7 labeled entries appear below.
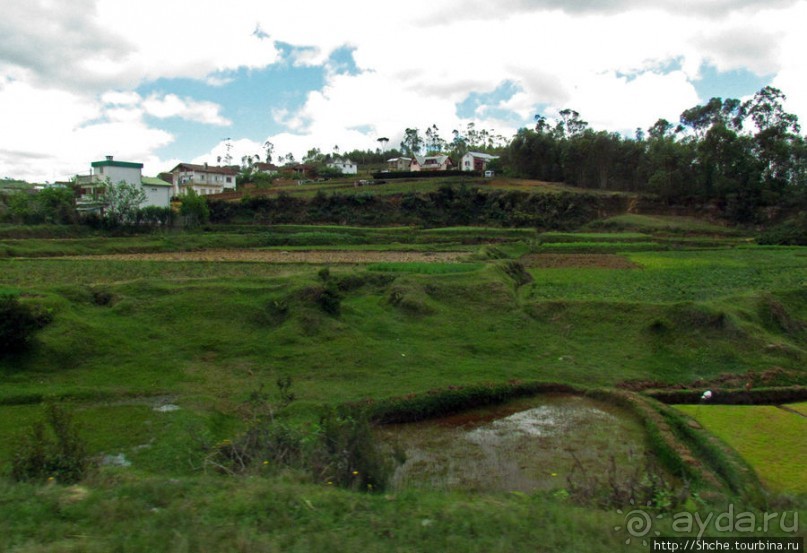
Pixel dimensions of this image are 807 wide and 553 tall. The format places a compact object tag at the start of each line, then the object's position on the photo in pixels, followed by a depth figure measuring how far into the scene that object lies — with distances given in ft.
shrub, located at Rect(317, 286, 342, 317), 59.11
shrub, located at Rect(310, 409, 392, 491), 24.88
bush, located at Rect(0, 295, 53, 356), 44.39
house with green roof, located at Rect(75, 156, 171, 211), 166.91
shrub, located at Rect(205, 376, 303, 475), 26.32
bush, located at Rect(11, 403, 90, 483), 23.98
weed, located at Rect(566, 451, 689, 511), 22.15
